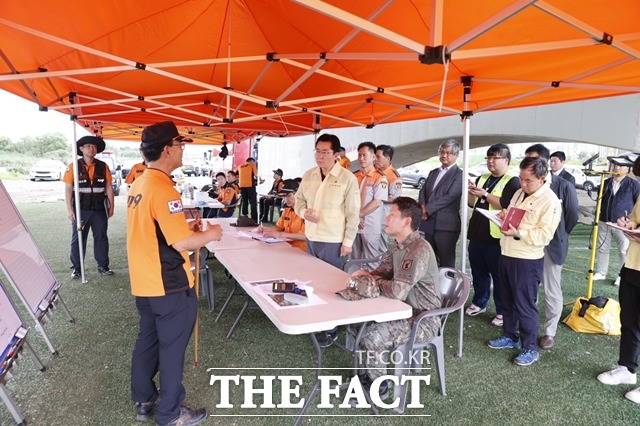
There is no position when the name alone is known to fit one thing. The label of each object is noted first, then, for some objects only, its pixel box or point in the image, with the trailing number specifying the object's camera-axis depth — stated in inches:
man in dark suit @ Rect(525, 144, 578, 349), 115.6
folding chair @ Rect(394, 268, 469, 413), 83.0
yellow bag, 125.3
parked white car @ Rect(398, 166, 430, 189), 788.6
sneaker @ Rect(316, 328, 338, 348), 112.1
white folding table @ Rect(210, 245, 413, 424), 65.7
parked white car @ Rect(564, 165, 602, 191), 546.4
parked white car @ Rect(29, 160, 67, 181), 767.7
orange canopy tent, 73.4
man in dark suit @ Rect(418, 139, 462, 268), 132.4
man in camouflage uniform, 78.0
